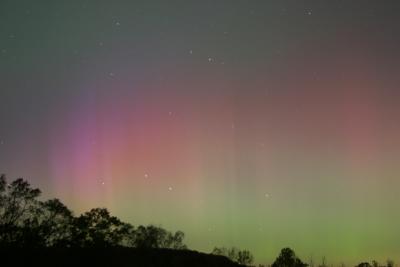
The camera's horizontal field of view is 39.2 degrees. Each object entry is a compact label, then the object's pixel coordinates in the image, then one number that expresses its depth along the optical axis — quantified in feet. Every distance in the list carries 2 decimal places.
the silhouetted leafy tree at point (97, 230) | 209.36
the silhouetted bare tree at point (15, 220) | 175.32
